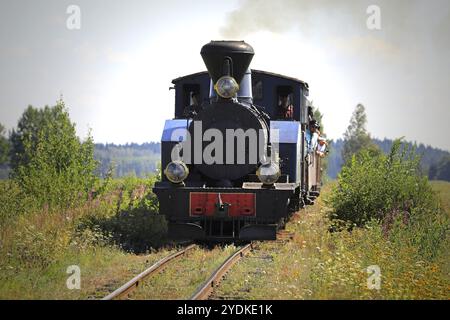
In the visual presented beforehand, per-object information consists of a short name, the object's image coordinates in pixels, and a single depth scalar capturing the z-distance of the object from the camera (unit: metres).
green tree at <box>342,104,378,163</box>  67.81
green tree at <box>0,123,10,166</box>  77.69
